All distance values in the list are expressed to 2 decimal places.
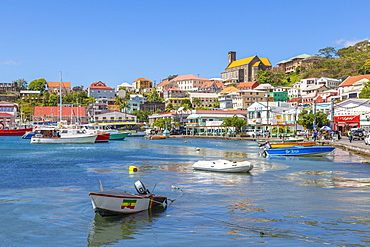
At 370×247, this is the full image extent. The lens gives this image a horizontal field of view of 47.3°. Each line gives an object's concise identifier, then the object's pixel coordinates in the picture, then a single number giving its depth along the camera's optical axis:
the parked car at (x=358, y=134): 62.91
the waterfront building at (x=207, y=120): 110.38
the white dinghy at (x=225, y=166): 29.95
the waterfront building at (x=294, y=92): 141.27
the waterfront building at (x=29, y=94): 172.50
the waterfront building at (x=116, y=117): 132.88
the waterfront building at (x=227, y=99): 145.50
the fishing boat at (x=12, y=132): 116.25
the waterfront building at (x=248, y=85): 162.85
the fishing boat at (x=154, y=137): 99.39
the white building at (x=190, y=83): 194.75
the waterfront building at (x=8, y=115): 135.12
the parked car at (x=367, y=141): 51.05
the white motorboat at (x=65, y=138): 74.00
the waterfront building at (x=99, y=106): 147.50
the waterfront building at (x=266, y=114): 97.28
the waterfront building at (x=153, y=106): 162.88
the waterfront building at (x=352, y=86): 101.37
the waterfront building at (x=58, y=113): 133.50
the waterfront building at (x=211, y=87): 183.98
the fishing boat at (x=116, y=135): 90.56
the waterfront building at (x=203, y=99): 160.38
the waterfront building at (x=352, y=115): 66.31
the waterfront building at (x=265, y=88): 150.19
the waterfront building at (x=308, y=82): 143.25
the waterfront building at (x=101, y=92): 171.00
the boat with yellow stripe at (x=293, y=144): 47.28
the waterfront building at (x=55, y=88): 187.27
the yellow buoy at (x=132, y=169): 31.55
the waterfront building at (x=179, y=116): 127.14
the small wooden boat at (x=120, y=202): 16.00
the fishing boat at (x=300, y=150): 41.62
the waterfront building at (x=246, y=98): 136.00
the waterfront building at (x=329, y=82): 136.88
